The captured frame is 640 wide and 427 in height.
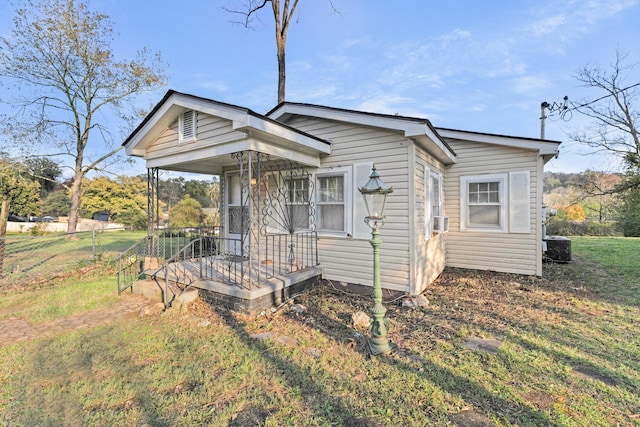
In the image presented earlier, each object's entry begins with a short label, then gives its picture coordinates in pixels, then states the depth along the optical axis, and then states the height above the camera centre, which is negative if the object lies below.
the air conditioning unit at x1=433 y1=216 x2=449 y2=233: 6.26 -0.27
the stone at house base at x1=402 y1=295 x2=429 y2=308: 4.81 -1.55
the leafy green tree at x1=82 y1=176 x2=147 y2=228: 29.12 +1.49
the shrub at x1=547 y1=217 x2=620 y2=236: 17.38 -1.04
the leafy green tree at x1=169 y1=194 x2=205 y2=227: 17.05 -0.07
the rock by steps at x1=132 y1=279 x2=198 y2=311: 4.59 -1.42
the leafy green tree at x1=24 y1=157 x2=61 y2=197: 15.59 +2.90
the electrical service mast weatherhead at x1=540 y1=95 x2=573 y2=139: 9.95 +3.64
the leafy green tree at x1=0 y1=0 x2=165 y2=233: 14.16 +7.35
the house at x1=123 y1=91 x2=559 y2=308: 4.80 +0.56
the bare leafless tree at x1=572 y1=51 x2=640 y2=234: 9.63 +3.57
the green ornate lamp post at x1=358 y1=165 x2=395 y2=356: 3.20 -0.96
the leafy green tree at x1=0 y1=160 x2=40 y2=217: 25.49 +1.37
